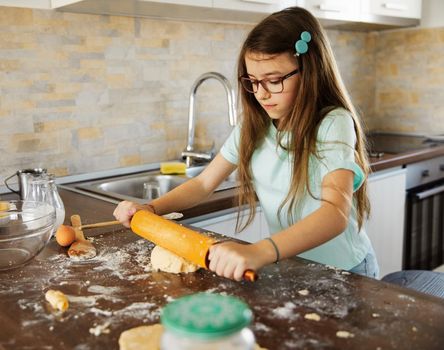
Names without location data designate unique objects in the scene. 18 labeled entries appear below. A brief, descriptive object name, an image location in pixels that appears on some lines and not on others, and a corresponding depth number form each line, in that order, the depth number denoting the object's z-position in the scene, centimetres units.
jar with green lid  51
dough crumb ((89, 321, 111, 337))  76
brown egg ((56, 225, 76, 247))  115
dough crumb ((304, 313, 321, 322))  79
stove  245
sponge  205
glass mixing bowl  104
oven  242
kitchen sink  194
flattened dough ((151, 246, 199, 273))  99
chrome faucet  204
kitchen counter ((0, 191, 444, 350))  74
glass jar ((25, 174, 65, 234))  127
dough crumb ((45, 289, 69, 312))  85
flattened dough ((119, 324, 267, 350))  70
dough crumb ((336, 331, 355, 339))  74
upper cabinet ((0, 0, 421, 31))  176
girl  109
